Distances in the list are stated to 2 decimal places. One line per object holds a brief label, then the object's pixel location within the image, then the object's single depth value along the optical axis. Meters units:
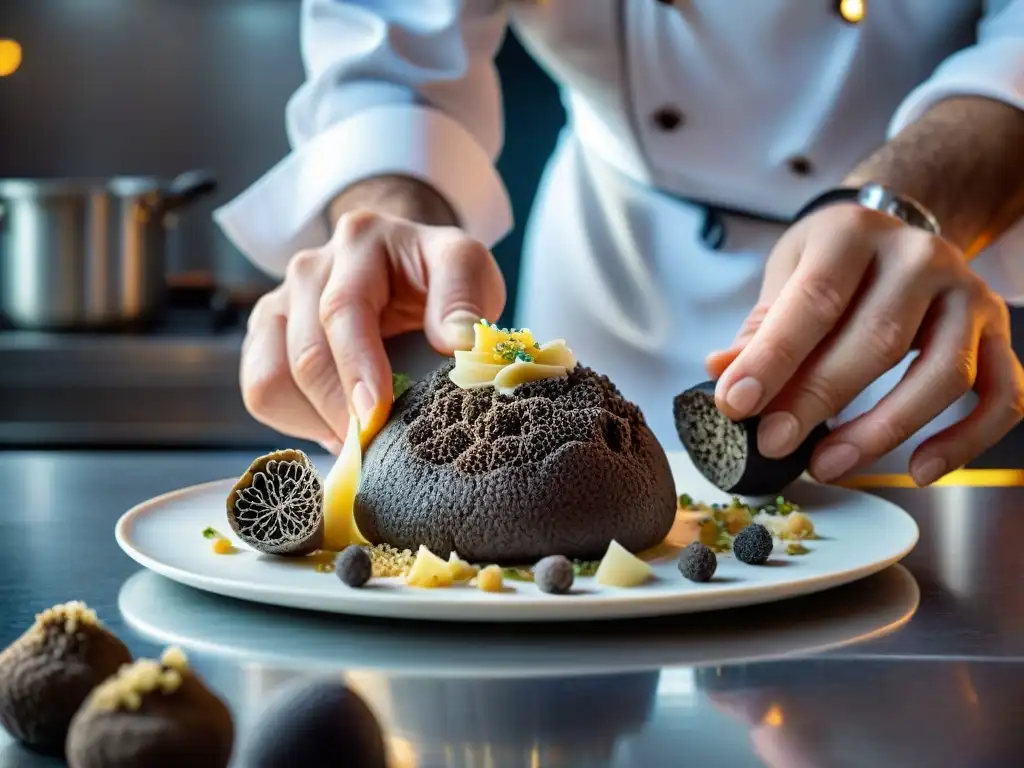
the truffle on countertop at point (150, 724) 0.51
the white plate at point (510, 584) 0.74
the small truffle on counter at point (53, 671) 0.58
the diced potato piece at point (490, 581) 0.81
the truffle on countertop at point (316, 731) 0.56
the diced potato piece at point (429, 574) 0.83
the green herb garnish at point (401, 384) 1.16
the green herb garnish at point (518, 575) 0.86
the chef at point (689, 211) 1.19
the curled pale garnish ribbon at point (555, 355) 1.05
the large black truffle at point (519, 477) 0.93
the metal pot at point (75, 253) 2.70
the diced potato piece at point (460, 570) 0.85
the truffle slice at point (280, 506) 0.91
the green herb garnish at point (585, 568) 0.87
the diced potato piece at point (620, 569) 0.83
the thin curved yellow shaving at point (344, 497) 0.97
